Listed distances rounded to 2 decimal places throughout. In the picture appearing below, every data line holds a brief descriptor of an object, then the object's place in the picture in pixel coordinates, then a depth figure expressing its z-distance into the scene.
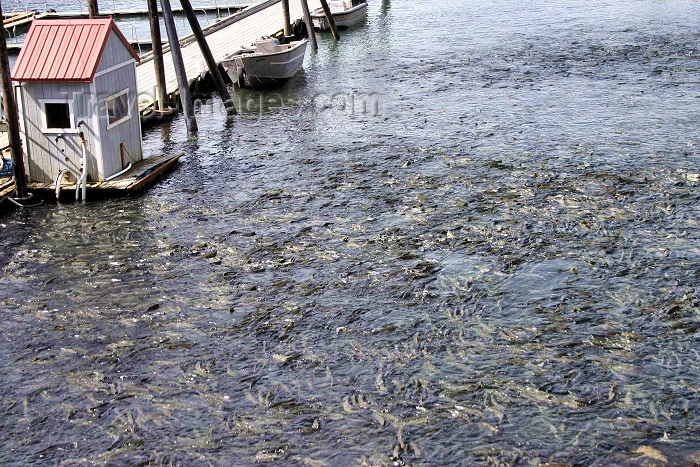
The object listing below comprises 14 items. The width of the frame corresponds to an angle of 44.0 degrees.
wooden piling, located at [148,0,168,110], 27.72
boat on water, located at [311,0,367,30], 50.19
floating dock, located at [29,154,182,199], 19.88
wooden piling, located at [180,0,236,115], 27.97
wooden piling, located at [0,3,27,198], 18.75
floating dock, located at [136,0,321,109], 32.00
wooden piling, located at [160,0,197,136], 26.28
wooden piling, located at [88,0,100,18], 25.19
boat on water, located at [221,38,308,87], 33.66
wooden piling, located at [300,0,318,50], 43.90
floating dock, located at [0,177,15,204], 19.50
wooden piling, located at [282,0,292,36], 42.88
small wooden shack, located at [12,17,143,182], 19.00
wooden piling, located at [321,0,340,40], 47.31
